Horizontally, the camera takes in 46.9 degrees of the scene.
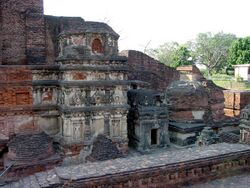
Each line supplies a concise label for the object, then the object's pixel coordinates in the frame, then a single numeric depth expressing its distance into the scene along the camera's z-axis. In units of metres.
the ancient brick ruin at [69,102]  9.95
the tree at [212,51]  49.53
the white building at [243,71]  39.06
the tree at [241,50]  42.59
